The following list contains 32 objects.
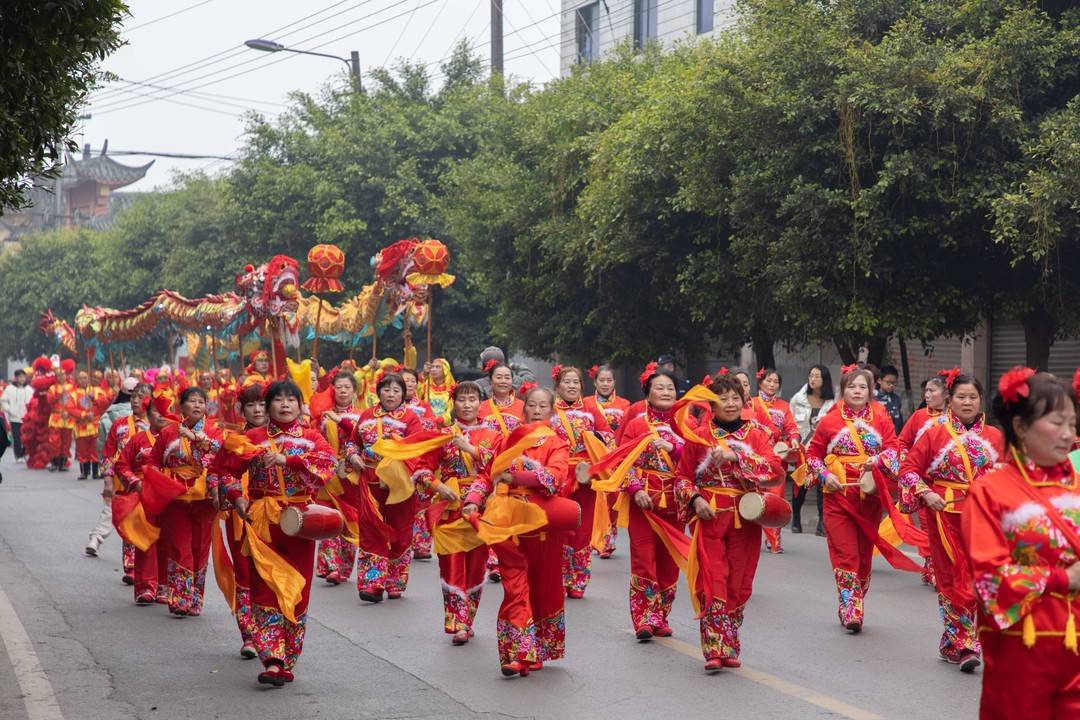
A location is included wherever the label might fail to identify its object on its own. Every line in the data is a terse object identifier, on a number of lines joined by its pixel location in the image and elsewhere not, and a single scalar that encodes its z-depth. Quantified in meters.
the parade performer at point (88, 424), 24.36
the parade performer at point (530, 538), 7.94
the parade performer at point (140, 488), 10.72
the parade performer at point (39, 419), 25.86
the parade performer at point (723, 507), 8.05
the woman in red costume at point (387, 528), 10.90
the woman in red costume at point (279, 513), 7.93
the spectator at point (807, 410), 14.65
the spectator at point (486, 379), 16.67
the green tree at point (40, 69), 6.84
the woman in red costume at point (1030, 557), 4.46
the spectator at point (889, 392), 15.36
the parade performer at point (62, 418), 25.22
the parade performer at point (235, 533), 8.20
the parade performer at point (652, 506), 8.99
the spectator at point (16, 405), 27.47
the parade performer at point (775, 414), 12.58
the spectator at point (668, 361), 17.77
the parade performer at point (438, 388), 16.16
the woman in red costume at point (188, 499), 10.05
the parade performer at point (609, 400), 12.55
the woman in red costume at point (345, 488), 11.89
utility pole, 28.30
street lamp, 30.72
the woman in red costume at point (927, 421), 8.93
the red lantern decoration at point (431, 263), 17.84
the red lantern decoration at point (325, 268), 18.72
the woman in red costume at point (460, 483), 8.94
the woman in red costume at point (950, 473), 8.30
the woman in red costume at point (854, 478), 9.34
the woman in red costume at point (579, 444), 10.98
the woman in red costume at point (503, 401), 10.34
